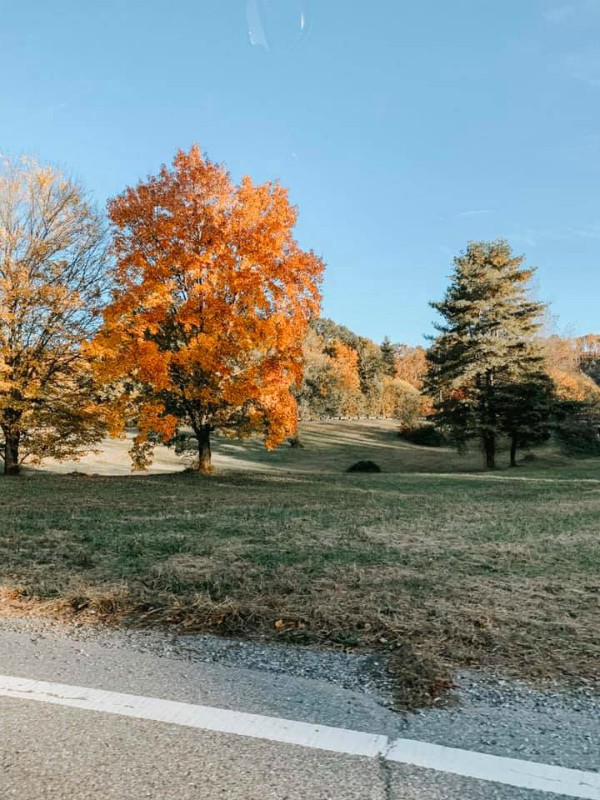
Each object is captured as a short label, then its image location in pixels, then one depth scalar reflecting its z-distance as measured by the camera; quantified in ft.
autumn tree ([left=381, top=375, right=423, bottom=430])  200.64
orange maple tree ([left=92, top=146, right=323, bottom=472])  47.98
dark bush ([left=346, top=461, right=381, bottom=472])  97.35
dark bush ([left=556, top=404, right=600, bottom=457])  131.75
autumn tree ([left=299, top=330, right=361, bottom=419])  179.83
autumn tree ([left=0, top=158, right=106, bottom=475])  52.16
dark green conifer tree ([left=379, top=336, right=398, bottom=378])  285.33
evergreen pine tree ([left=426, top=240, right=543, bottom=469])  103.45
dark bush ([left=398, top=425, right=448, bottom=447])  167.32
